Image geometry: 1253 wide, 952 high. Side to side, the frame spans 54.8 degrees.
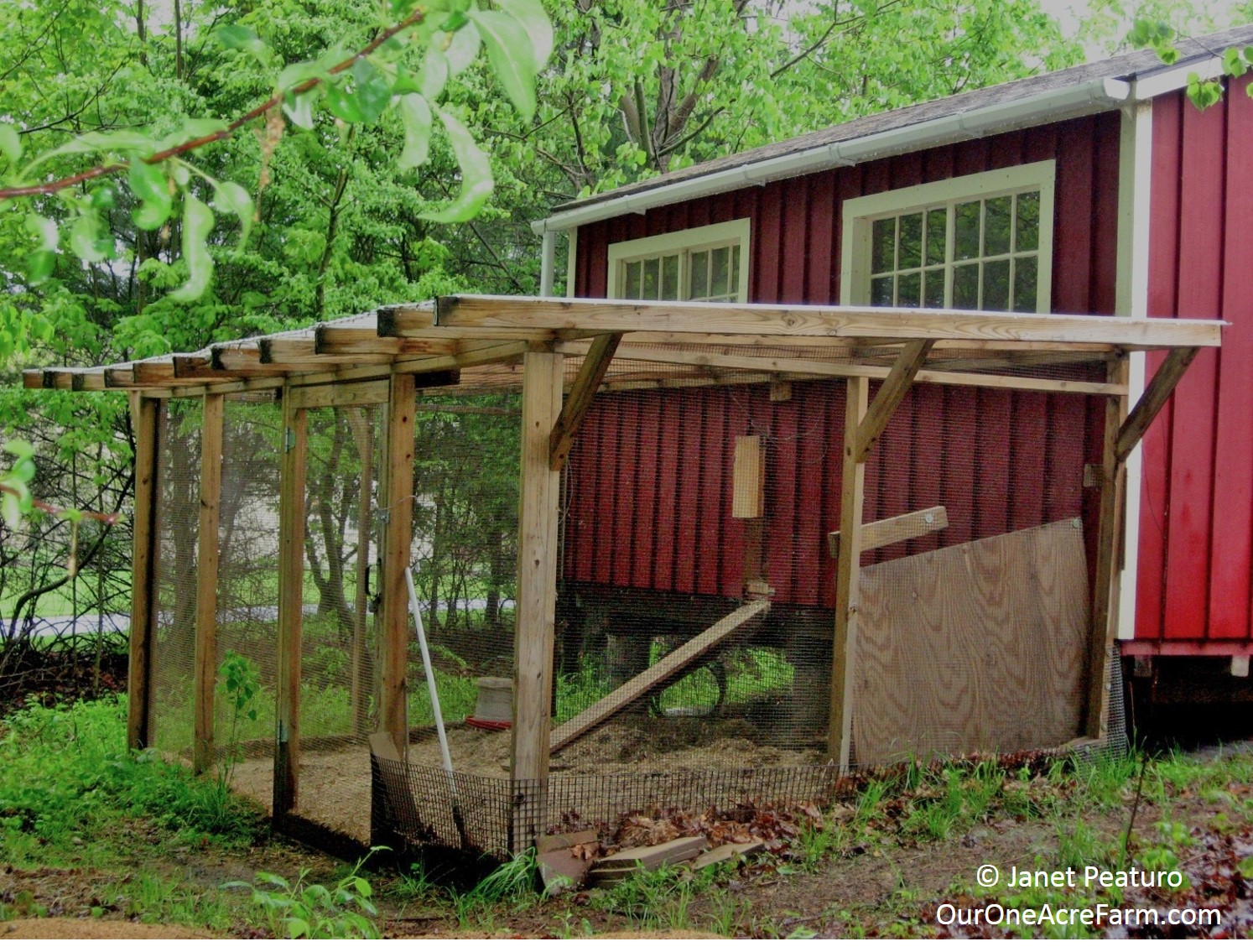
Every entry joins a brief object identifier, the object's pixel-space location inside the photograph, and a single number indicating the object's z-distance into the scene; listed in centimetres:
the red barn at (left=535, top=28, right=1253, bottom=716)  633
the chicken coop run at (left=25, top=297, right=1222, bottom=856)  502
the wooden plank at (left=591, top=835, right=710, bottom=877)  466
